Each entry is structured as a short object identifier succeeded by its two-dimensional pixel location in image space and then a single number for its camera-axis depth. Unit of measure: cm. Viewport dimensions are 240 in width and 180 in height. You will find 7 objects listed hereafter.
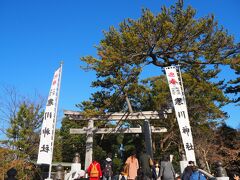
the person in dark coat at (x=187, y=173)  512
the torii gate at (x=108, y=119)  1065
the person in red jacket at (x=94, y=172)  722
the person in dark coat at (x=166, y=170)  592
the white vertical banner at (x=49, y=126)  681
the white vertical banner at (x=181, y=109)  728
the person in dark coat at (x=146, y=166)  615
